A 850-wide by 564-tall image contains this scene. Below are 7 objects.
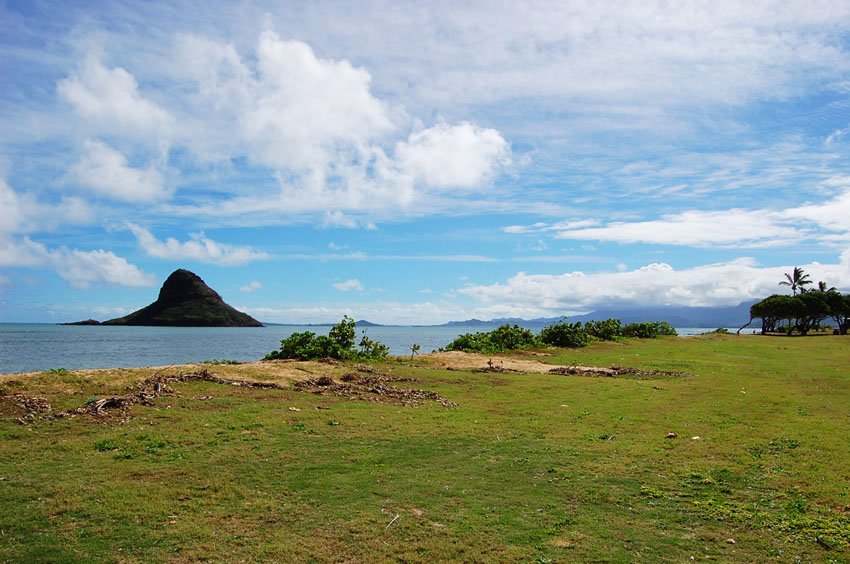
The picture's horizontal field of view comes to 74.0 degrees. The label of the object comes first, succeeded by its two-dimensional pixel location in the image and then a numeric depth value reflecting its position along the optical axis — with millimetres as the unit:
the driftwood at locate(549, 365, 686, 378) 29781
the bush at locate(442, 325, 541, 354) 41500
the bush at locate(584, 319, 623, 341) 56791
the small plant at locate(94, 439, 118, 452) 12258
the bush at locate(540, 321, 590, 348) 47916
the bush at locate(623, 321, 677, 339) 64625
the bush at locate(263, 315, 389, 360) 31000
